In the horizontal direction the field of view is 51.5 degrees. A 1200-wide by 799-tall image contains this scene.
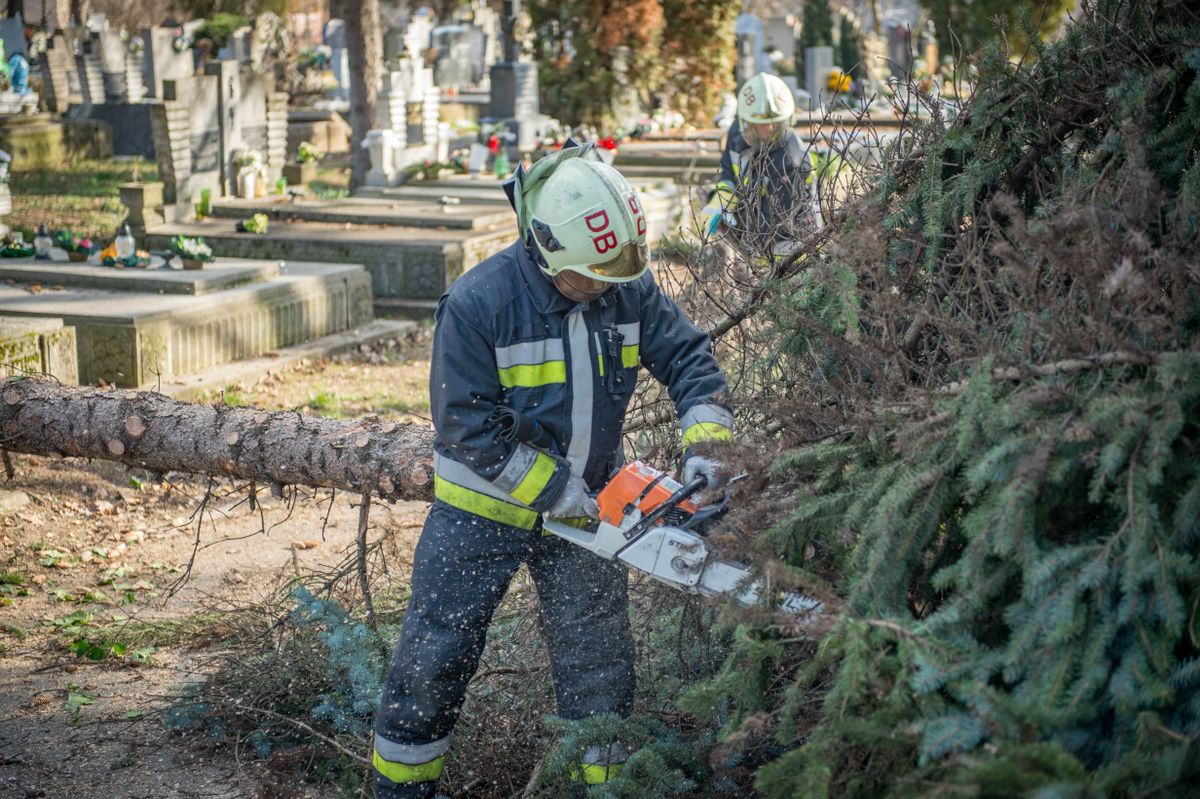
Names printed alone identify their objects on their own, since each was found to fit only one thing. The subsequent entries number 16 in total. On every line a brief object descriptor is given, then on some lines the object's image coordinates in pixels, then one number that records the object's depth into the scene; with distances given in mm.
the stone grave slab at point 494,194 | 12852
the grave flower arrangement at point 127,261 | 9102
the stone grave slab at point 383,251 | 10469
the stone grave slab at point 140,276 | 8547
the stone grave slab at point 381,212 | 11469
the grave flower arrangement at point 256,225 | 10859
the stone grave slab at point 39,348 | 6688
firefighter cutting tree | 3172
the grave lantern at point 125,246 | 9258
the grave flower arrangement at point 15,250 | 9484
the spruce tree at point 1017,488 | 2189
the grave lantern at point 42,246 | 9484
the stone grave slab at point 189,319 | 7660
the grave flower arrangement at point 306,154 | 15523
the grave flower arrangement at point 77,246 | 9328
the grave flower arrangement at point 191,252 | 8969
